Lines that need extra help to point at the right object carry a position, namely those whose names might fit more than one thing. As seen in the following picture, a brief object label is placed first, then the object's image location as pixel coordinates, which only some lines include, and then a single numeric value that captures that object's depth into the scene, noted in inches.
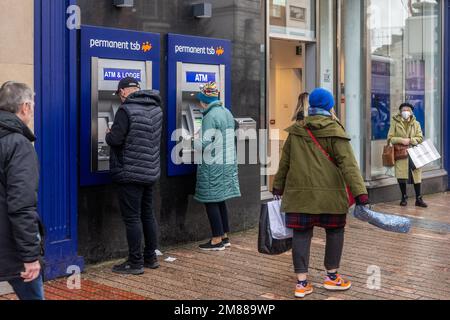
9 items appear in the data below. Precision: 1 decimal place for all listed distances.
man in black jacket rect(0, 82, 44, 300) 138.5
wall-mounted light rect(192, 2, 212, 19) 292.0
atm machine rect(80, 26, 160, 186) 248.4
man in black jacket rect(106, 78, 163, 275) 237.9
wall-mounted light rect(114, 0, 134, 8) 258.4
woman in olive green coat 214.5
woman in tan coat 412.8
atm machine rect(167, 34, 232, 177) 283.4
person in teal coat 279.0
